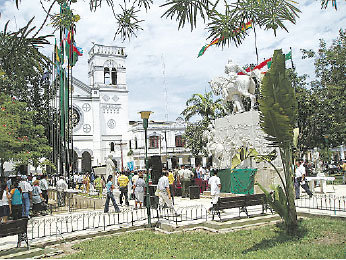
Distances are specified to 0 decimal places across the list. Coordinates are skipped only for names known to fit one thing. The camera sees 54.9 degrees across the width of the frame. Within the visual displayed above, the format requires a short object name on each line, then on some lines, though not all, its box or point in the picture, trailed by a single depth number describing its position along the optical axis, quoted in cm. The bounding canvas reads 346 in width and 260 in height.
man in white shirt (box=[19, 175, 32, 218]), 1120
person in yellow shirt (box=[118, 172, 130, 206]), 1352
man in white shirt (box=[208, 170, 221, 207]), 1055
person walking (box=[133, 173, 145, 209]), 1288
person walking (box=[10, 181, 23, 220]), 991
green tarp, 1386
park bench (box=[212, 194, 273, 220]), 876
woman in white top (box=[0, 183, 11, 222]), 944
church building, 4831
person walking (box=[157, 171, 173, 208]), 1020
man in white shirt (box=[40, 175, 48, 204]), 1526
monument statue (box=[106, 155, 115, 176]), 1762
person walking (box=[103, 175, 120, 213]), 1194
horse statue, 1538
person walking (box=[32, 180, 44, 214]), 1260
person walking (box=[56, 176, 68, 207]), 1516
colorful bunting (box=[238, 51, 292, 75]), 1676
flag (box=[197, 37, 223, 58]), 1684
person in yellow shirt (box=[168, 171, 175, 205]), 1432
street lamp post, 984
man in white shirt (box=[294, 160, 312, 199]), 1265
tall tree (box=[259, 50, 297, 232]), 672
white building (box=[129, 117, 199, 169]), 5116
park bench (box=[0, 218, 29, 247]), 679
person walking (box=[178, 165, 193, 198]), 1680
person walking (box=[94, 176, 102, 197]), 2075
